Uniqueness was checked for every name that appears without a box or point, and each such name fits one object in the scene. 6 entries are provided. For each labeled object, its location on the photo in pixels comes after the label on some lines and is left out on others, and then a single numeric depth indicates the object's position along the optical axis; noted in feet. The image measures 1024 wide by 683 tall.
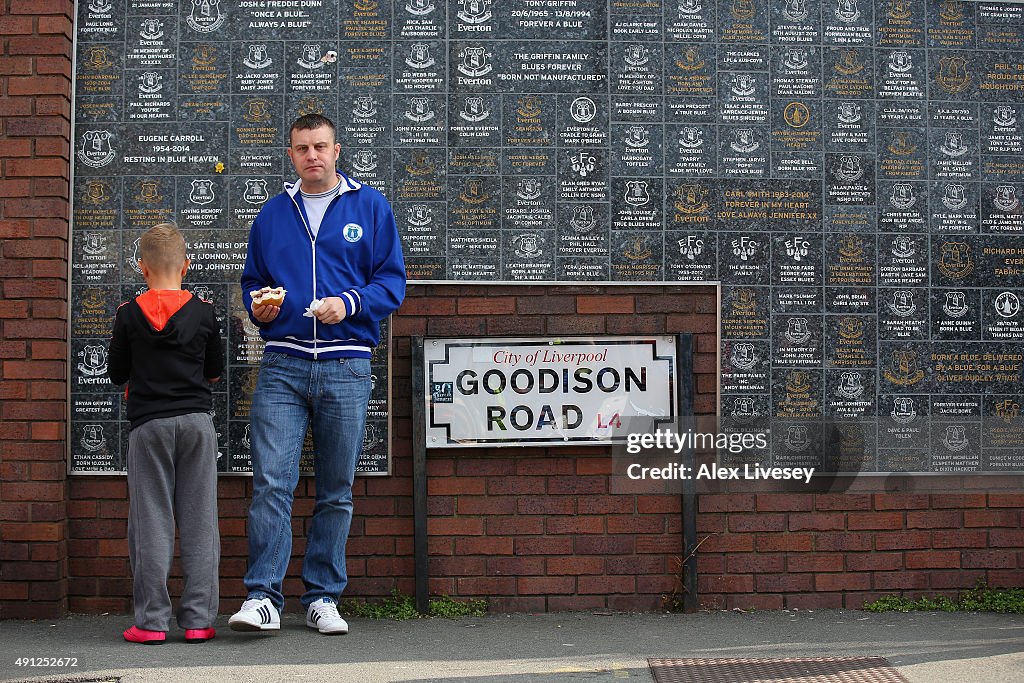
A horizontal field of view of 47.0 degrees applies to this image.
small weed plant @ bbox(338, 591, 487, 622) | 18.90
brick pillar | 18.69
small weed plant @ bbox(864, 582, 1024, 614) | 19.34
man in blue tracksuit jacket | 17.24
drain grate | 14.84
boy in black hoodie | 16.70
